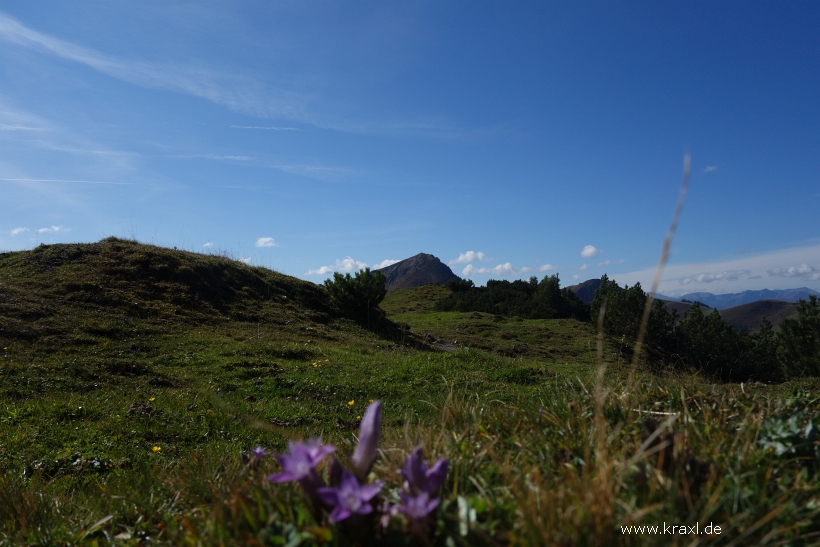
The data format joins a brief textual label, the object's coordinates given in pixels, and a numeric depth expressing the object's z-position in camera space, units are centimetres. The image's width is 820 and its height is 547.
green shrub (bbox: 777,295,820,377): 1978
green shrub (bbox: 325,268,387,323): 1909
